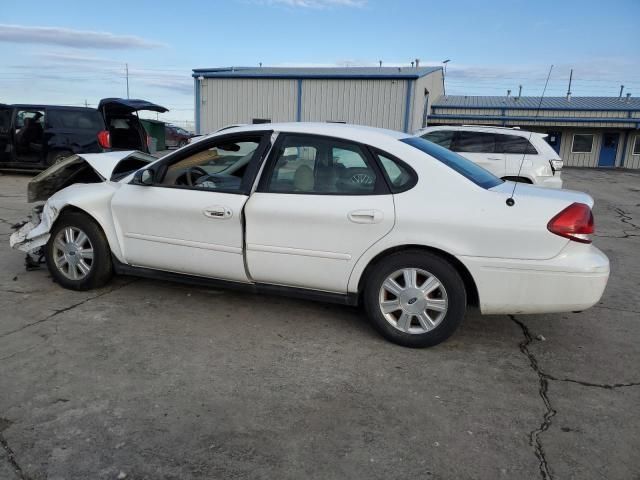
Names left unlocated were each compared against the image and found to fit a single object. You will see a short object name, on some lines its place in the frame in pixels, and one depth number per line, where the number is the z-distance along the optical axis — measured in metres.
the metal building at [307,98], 20.23
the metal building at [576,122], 31.14
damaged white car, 3.51
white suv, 9.45
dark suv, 12.05
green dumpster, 25.73
